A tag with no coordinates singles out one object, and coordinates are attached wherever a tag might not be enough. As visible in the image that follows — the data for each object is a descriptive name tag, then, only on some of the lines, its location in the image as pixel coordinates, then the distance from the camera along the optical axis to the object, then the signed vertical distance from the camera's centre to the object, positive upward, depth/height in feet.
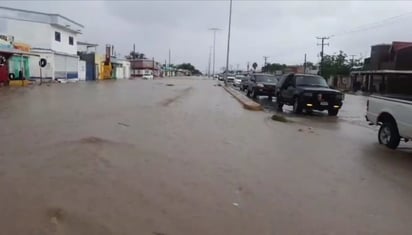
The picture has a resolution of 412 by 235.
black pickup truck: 62.75 -3.92
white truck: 33.17 -3.77
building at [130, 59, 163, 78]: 374.02 -5.29
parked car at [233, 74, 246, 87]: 197.71 -8.16
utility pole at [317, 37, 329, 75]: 268.62 +8.50
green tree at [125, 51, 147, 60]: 464.24 +6.13
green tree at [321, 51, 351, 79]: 264.11 +1.30
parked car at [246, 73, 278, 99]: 100.68 -4.53
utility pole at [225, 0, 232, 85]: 175.42 +8.33
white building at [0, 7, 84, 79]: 151.92 +8.41
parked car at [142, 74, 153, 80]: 322.96 -11.15
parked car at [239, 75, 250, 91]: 117.37 -5.85
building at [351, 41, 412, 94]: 171.32 +1.39
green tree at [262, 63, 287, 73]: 444.14 -1.56
